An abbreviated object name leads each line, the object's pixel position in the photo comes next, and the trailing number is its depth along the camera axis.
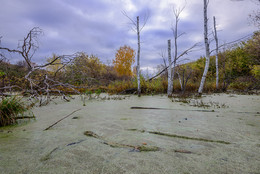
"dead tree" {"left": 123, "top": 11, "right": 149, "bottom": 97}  7.24
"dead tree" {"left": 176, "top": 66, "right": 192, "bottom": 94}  13.65
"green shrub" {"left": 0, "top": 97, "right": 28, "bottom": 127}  1.86
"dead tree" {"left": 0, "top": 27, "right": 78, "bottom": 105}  3.56
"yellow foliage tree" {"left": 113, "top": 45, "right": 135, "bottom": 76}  28.56
